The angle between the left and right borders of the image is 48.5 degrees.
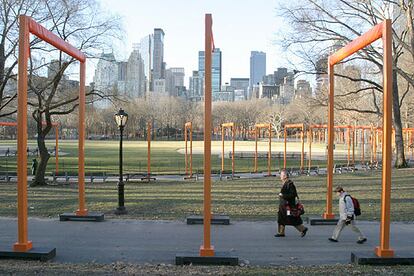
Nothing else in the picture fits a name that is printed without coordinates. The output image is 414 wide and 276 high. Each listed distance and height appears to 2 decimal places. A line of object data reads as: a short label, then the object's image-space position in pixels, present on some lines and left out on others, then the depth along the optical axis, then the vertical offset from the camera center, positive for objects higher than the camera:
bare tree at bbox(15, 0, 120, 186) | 23.50 +3.33
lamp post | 13.83 -1.37
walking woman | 10.25 -1.52
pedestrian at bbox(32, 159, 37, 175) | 29.62 -1.93
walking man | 9.71 -1.59
